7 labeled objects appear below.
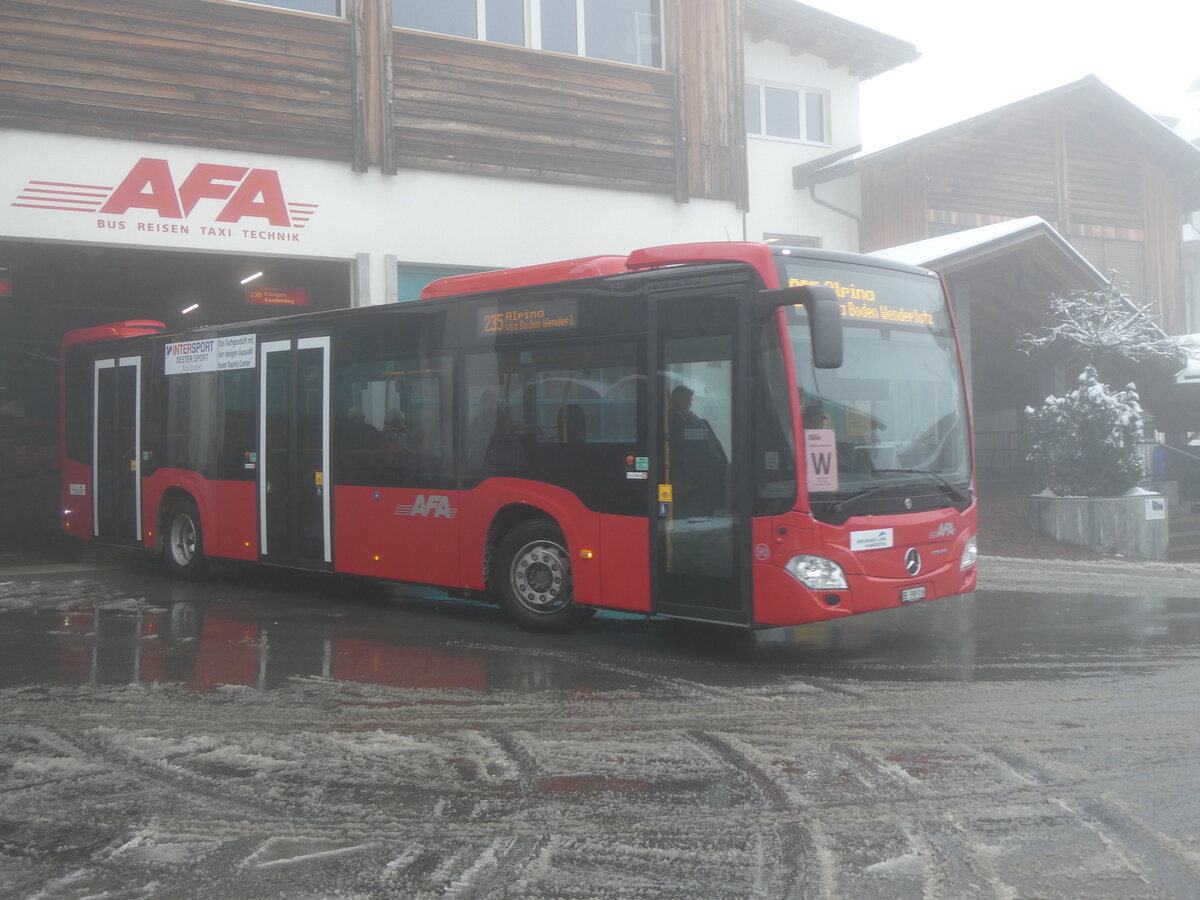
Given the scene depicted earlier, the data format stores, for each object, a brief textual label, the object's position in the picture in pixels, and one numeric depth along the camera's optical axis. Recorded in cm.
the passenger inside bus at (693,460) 833
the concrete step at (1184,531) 1595
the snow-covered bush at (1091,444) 1555
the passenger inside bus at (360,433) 1112
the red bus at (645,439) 805
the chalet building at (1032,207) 2030
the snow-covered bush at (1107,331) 1864
